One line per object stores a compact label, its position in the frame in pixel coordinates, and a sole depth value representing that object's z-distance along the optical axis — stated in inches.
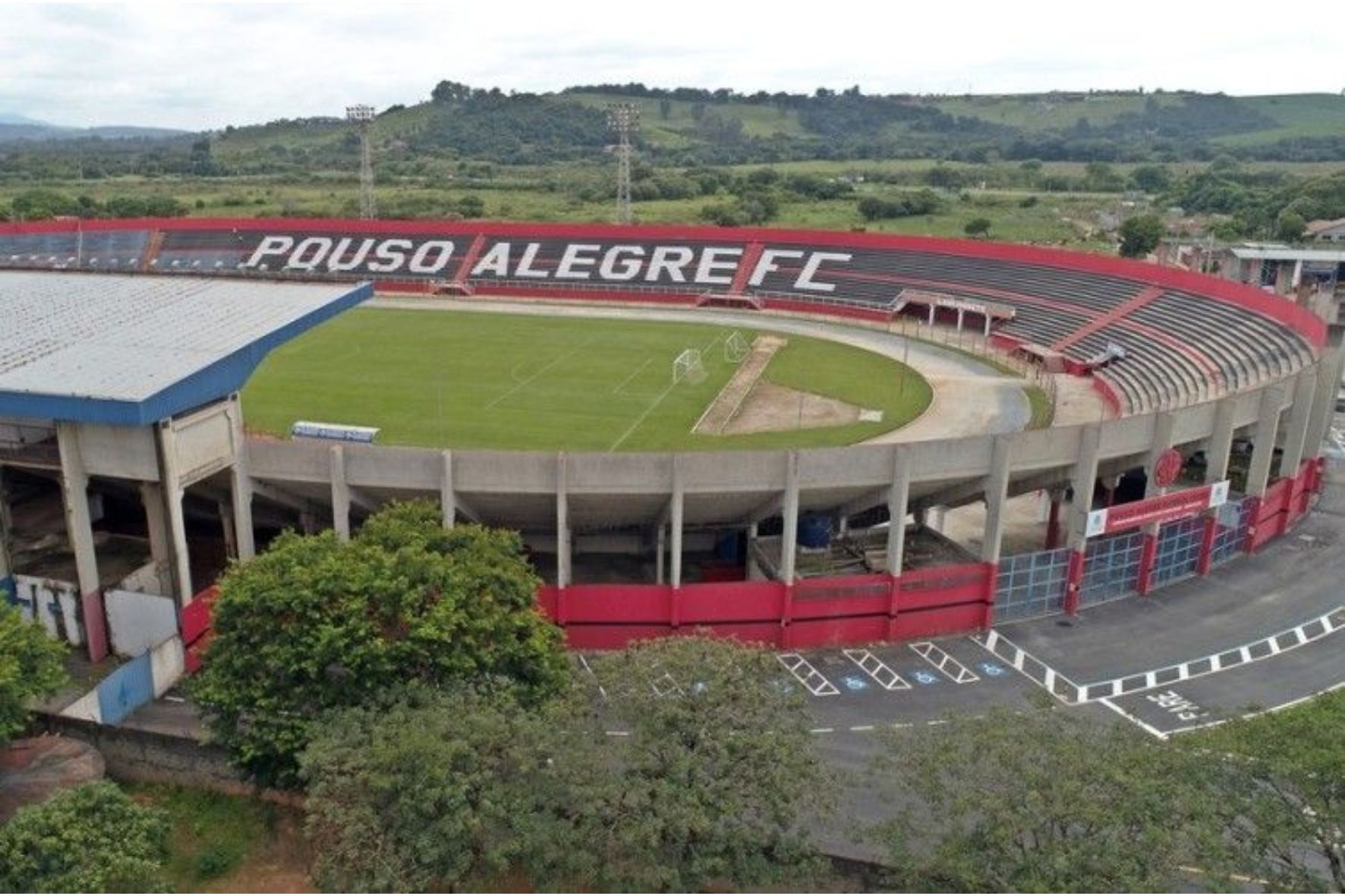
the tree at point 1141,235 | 4682.6
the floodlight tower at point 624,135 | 4559.5
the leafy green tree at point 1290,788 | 811.4
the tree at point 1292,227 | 5088.6
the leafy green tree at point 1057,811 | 784.9
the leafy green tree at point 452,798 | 856.3
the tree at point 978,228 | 5334.6
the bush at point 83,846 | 868.6
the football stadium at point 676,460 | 1464.1
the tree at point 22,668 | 1087.6
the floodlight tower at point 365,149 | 4763.8
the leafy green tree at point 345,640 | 1064.8
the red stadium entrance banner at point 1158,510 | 1643.7
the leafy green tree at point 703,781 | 851.4
